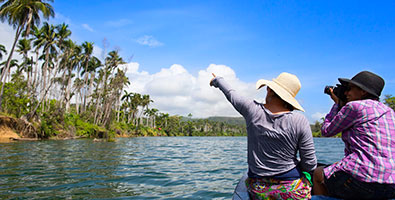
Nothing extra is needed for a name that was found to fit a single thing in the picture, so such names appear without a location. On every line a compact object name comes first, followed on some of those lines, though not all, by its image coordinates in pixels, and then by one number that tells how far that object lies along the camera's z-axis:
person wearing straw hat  1.99
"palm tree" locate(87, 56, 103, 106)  47.19
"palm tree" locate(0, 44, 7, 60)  40.83
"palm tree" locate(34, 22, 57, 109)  32.51
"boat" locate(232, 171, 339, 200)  2.29
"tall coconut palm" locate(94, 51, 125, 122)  40.69
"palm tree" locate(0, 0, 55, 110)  22.34
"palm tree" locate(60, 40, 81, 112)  35.50
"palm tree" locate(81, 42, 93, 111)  41.96
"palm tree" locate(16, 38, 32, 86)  39.78
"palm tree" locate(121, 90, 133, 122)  66.06
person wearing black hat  1.99
